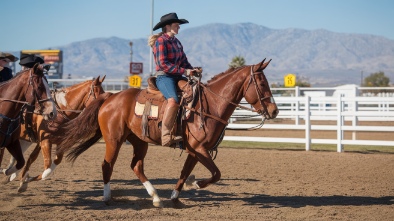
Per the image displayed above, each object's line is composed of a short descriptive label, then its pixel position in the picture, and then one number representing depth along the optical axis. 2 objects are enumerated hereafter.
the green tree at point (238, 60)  76.46
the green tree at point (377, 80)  108.89
